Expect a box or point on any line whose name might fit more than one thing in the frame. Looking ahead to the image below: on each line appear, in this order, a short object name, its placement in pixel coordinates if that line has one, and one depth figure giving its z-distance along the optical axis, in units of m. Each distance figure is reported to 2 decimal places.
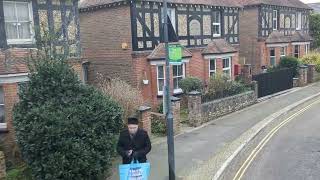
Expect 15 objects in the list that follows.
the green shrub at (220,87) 19.59
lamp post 9.49
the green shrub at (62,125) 8.78
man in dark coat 7.91
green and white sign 9.88
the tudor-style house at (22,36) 13.21
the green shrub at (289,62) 29.75
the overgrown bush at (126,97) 13.81
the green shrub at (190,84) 20.75
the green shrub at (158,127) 15.42
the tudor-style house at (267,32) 30.98
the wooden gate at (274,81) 24.17
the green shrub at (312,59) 31.18
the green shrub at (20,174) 10.01
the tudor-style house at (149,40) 19.40
